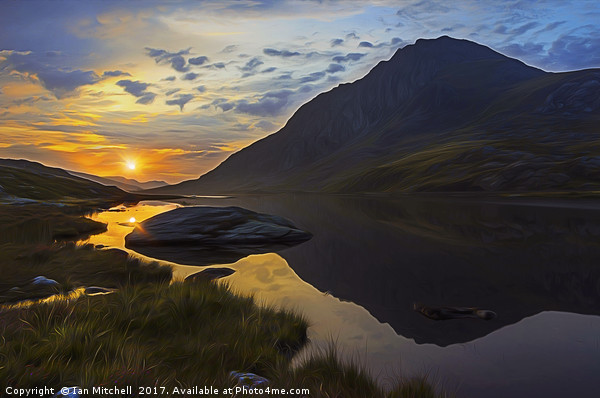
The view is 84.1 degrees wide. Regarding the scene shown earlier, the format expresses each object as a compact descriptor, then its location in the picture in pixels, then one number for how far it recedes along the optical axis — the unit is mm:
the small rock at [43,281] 10570
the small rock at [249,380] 4705
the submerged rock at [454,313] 9398
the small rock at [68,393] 3709
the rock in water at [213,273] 13040
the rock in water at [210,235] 19830
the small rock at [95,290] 10086
